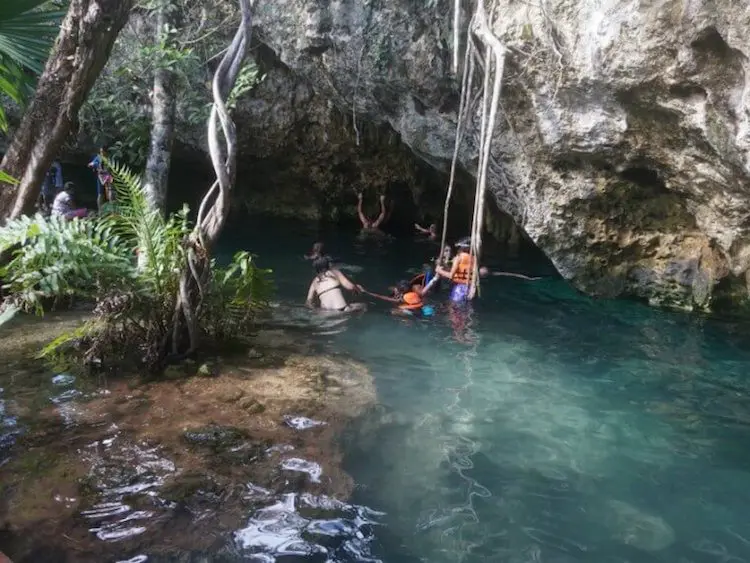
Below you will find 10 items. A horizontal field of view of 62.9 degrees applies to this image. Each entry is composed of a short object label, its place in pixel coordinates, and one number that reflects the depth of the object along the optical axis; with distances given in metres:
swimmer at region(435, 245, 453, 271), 9.94
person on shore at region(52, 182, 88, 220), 9.57
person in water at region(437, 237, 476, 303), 8.86
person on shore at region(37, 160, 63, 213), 13.15
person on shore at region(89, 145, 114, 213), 11.62
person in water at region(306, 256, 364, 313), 7.95
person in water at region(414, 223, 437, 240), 13.58
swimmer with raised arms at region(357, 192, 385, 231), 14.30
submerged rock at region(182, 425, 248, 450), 4.25
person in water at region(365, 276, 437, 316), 8.18
